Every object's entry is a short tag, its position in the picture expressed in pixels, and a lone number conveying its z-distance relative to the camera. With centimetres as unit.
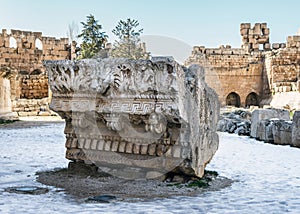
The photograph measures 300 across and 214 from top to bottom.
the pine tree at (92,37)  3331
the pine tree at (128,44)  3394
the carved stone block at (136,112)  400
